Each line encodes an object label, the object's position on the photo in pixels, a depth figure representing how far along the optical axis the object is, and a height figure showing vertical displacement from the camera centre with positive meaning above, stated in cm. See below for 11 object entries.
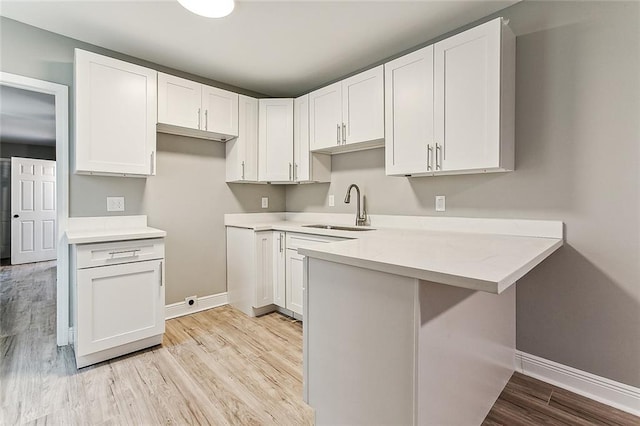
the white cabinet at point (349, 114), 255 +87
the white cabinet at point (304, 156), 321 +58
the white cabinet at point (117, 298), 209 -61
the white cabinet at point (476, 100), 188 +71
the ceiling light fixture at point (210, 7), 189 +126
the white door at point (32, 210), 564 +2
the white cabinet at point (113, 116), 228 +73
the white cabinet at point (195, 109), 273 +95
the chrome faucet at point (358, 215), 299 -3
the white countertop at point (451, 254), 94 -17
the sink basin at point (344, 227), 289 -16
